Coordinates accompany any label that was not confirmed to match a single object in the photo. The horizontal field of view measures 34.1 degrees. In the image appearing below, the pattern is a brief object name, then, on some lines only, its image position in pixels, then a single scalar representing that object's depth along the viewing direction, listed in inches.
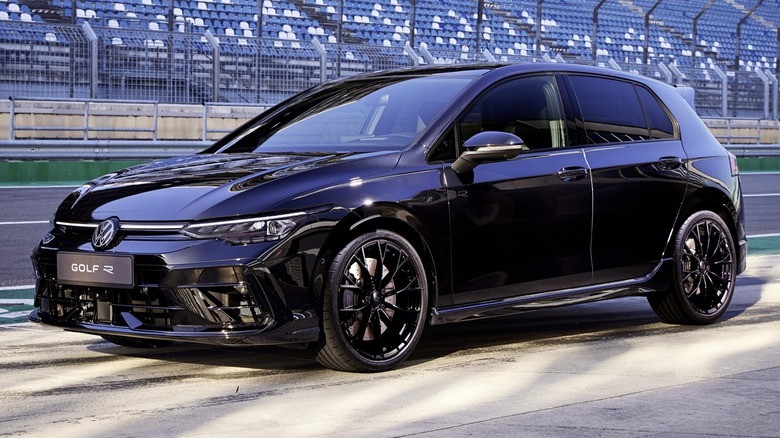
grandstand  873.5
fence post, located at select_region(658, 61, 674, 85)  1196.5
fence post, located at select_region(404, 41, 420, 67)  1017.2
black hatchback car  219.9
